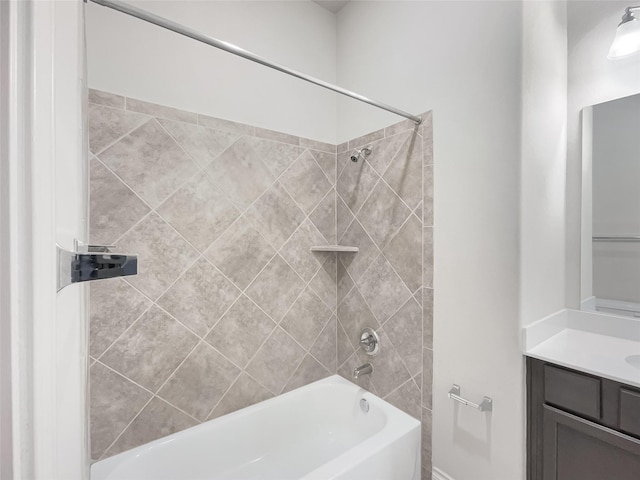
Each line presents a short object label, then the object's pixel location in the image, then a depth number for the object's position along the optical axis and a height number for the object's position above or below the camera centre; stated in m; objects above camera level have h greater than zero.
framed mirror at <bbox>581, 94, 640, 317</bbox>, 1.37 +0.14
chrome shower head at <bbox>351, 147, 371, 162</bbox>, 1.87 +0.51
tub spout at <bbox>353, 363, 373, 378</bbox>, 1.82 -0.78
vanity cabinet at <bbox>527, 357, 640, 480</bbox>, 1.02 -0.67
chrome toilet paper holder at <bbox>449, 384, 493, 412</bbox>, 1.33 -0.72
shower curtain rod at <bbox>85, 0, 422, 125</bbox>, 0.95 +0.69
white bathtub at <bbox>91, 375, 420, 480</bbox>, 1.34 -1.03
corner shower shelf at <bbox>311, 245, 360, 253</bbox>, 1.89 -0.06
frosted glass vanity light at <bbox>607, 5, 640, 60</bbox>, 1.31 +0.86
